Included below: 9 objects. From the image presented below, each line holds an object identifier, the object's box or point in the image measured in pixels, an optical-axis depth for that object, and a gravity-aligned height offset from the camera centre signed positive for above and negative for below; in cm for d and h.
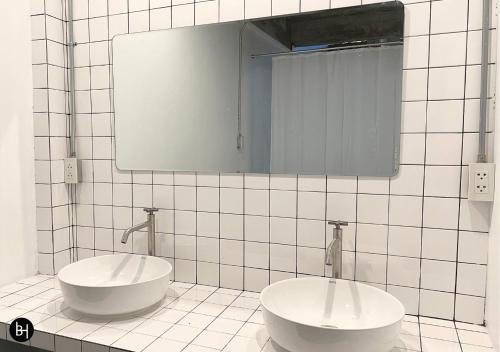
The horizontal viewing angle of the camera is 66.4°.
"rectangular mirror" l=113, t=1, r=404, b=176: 136 +25
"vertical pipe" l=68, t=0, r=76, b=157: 178 +34
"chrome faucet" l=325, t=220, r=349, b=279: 134 -33
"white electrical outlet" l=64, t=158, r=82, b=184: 176 -7
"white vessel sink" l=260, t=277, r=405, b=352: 98 -48
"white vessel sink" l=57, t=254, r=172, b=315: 125 -47
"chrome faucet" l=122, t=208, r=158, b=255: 163 -31
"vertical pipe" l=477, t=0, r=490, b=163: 121 +24
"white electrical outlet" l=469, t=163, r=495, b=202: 120 -7
